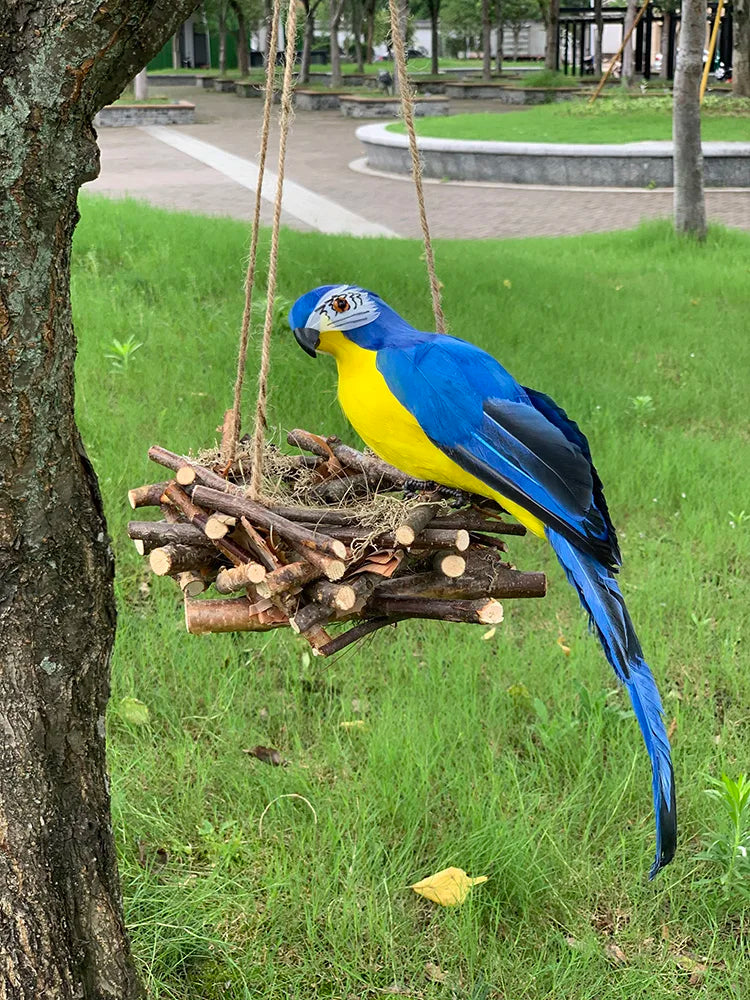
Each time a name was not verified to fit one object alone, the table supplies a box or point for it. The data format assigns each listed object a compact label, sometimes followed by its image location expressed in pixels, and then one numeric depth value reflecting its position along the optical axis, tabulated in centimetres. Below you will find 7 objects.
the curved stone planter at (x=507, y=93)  2756
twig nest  186
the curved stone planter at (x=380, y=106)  2673
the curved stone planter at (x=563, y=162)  1396
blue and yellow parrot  181
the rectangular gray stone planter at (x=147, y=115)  2455
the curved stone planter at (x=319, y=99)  2934
